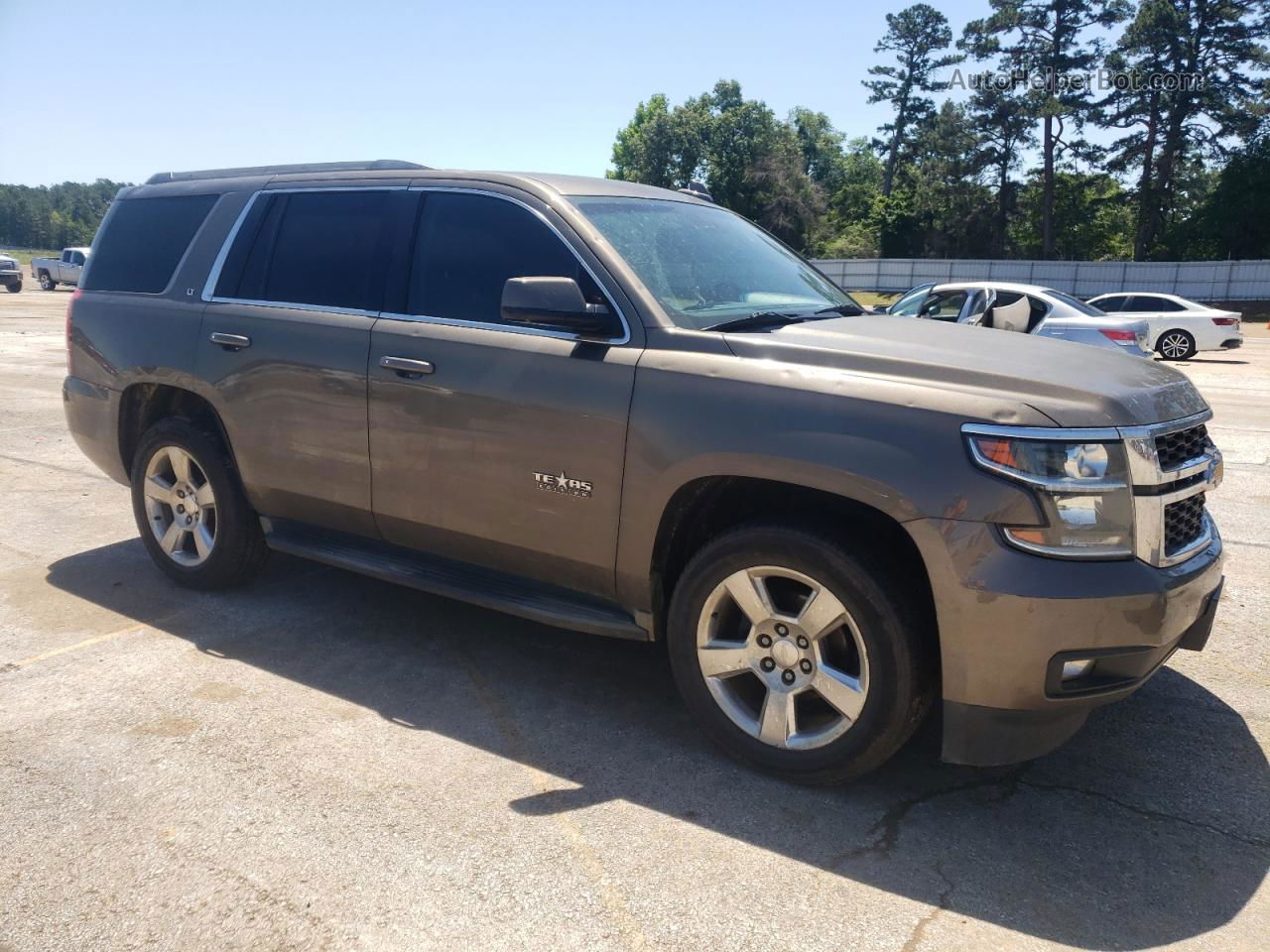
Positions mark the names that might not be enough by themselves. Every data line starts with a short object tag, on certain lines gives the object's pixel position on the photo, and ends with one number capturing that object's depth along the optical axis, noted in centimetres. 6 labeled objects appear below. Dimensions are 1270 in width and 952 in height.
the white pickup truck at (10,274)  3900
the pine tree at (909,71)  7162
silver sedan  1270
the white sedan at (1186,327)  2023
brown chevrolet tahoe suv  287
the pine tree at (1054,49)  5056
